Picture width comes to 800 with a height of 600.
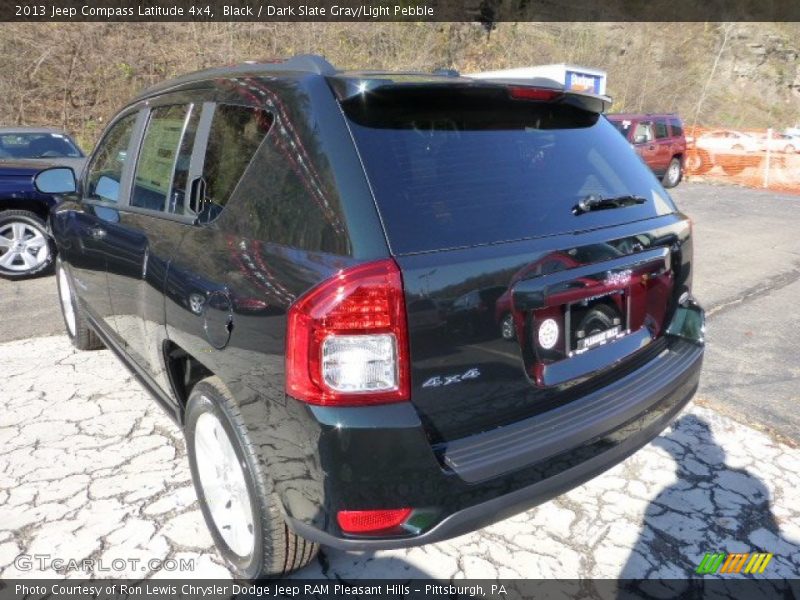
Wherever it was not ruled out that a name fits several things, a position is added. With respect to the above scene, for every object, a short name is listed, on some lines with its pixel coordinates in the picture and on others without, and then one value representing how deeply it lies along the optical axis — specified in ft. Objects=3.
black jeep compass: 5.34
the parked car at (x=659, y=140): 48.37
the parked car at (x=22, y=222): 19.66
